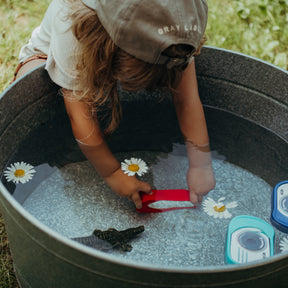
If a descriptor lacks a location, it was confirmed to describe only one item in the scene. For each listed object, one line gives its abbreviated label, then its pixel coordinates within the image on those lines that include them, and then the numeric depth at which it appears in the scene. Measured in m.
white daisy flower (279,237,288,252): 1.10
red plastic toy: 1.22
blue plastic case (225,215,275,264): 1.05
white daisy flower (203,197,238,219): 1.22
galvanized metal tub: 0.68
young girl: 0.91
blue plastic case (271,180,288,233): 1.17
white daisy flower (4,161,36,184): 1.16
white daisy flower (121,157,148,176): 1.29
